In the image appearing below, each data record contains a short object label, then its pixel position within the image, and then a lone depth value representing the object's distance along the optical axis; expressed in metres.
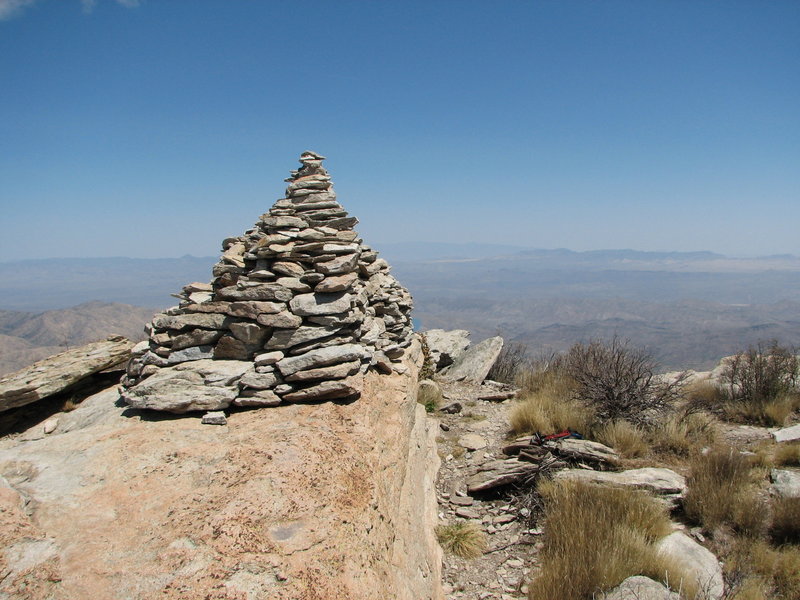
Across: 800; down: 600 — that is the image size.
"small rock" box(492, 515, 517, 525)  7.40
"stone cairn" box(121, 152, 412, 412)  6.21
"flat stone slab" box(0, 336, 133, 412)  7.67
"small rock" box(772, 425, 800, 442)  9.71
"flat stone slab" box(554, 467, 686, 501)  7.43
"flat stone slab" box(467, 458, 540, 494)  8.14
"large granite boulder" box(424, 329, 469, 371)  16.73
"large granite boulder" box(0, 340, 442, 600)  3.42
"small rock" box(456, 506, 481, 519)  7.67
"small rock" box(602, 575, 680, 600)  5.20
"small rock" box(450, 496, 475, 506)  7.99
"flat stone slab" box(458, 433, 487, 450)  9.96
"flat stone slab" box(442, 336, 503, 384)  15.11
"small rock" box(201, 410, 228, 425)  5.70
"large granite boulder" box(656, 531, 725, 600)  5.49
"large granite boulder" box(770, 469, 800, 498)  7.27
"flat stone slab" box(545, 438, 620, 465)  8.50
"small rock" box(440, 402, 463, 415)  12.05
